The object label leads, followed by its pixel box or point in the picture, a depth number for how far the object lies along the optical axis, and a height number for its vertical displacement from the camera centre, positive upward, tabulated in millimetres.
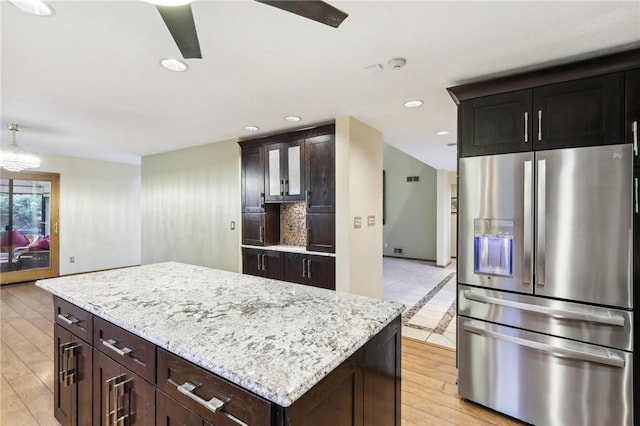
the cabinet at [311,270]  3445 -682
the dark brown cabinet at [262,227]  4145 -203
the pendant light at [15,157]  3645 +685
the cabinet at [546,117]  1837 +640
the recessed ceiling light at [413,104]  2873 +1058
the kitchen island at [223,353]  948 -509
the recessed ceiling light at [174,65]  2089 +1051
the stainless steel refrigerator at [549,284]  1788 -468
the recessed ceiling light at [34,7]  1482 +1038
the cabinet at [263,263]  3920 -684
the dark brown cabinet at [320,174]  3459 +460
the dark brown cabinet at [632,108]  1753 +620
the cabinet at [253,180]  4152 +462
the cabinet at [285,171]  3773 +538
